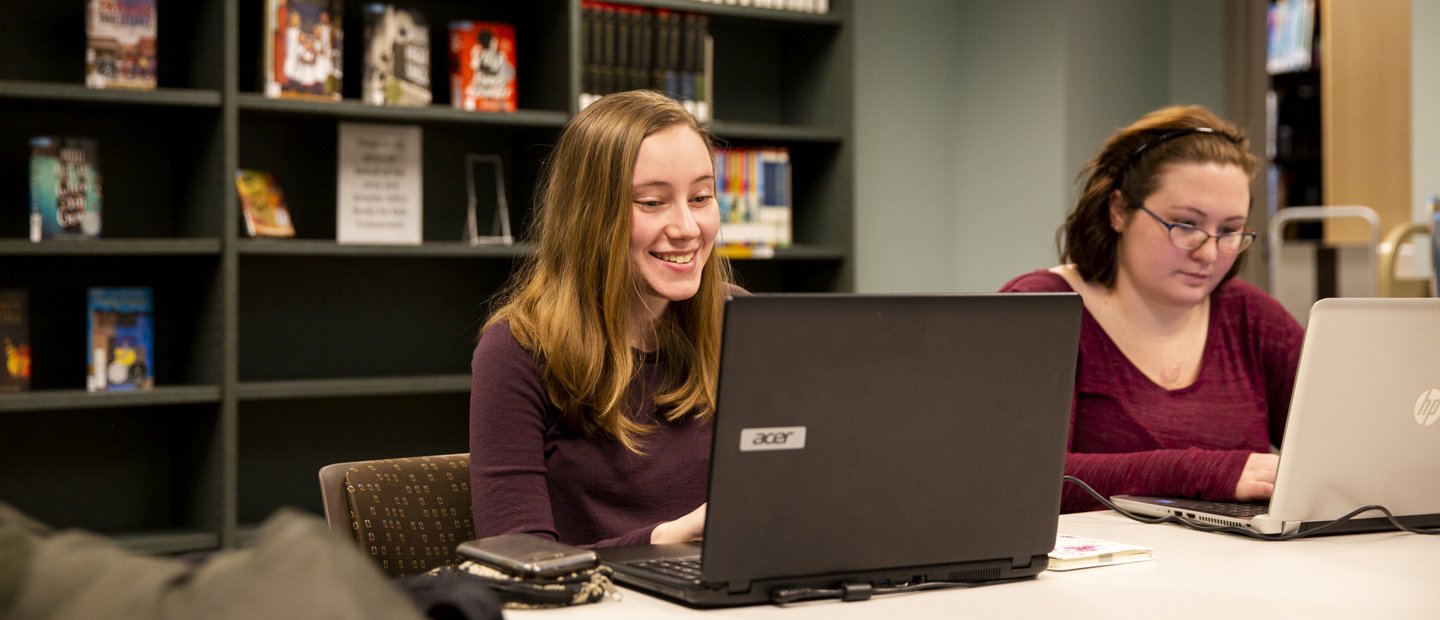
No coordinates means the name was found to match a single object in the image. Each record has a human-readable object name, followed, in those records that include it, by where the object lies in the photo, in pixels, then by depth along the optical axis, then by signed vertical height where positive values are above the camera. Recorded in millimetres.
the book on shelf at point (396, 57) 3170 +614
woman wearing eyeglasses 2014 +14
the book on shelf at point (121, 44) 2883 +584
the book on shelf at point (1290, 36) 5340 +1139
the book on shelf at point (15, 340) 2881 -68
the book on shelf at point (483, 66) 3283 +612
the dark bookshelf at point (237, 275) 2951 +86
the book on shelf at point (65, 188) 2875 +264
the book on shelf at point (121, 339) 2953 -67
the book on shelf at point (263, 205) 3084 +248
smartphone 1150 -217
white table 1150 -261
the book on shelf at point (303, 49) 3014 +603
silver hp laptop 1460 -118
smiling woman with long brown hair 1588 -36
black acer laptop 1062 -112
